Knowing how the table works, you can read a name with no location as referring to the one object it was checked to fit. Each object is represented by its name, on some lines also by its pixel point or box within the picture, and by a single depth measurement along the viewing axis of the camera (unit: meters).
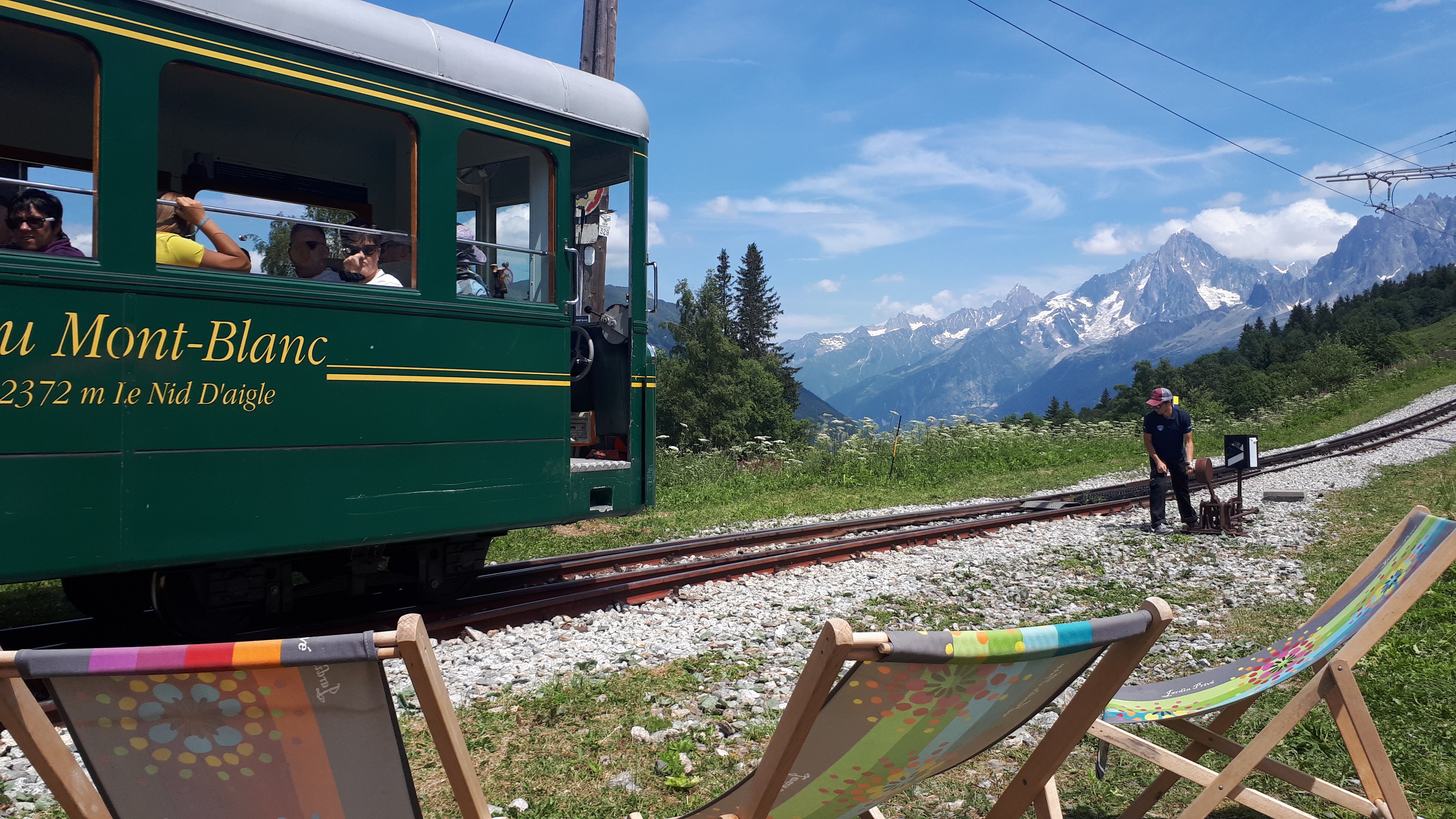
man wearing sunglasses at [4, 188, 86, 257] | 4.05
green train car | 4.14
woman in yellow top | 4.43
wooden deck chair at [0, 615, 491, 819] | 1.50
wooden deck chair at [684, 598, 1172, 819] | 1.74
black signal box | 11.12
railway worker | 10.00
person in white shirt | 5.12
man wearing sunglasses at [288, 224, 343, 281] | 4.89
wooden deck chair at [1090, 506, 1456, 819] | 2.49
